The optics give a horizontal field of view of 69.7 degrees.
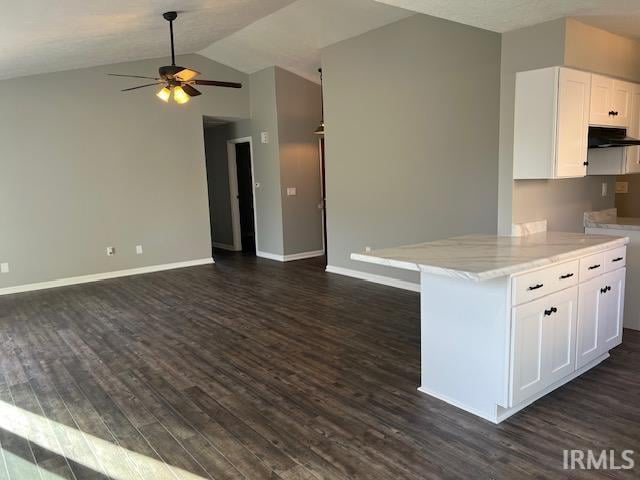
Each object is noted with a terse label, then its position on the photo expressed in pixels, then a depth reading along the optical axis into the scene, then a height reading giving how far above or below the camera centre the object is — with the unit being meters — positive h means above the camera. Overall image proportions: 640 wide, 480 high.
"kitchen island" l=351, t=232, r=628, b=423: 2.48 -0.82
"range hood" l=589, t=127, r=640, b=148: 3.75 +0.29
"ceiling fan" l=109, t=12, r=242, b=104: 4.60 +1.06
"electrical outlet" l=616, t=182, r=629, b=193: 4.90 -0.17
